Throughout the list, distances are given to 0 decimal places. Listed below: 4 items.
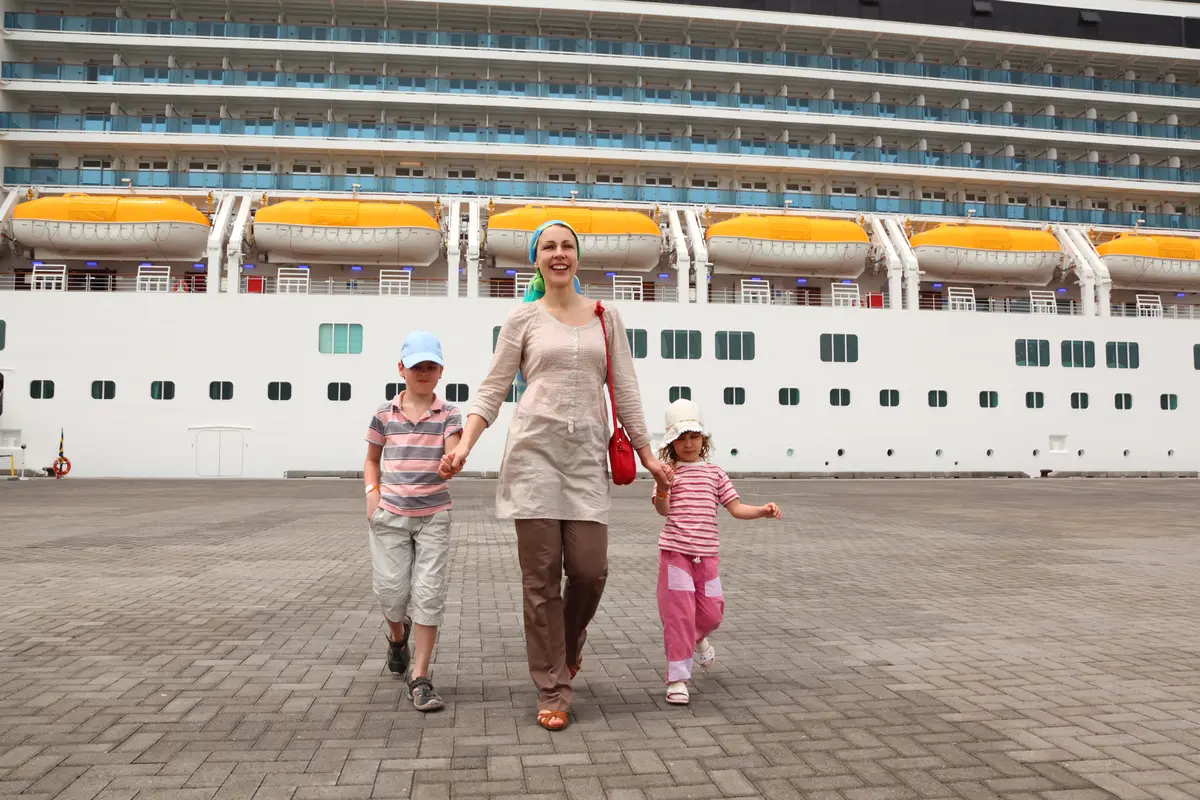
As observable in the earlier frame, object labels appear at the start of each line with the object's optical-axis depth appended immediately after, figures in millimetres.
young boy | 3836
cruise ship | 22266
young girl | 3832
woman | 3553
